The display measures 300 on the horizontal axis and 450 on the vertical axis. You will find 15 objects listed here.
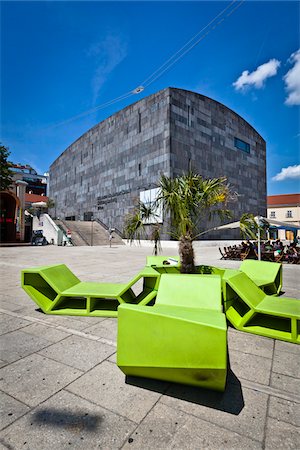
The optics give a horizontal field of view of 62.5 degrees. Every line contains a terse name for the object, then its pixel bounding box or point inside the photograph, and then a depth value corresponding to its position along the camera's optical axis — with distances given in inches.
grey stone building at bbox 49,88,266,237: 1275.8
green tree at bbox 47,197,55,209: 2189.1
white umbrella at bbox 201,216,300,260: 571.3
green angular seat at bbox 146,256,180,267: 272.1
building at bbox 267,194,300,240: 2598.4
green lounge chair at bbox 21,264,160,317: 190.2
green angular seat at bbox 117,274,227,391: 89.1
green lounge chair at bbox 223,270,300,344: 150.4
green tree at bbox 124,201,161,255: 261.3
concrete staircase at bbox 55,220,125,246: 1198.1
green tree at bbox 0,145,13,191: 780.0
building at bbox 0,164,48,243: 1176.8
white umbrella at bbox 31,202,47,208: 1384.1
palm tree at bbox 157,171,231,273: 234.7
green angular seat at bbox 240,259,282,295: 239.1
